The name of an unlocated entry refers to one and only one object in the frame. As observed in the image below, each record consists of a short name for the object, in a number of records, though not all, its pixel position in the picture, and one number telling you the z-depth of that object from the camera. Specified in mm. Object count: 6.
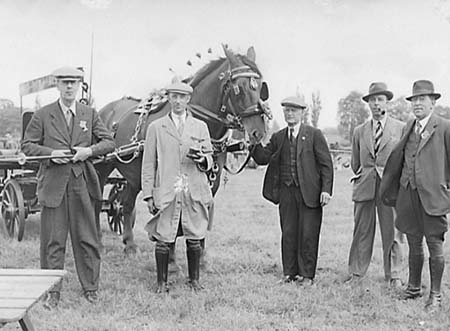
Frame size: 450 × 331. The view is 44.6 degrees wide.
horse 5586
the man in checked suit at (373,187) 5680
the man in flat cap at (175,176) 5266
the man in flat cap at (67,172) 4852
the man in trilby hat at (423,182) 4895
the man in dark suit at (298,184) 5684
